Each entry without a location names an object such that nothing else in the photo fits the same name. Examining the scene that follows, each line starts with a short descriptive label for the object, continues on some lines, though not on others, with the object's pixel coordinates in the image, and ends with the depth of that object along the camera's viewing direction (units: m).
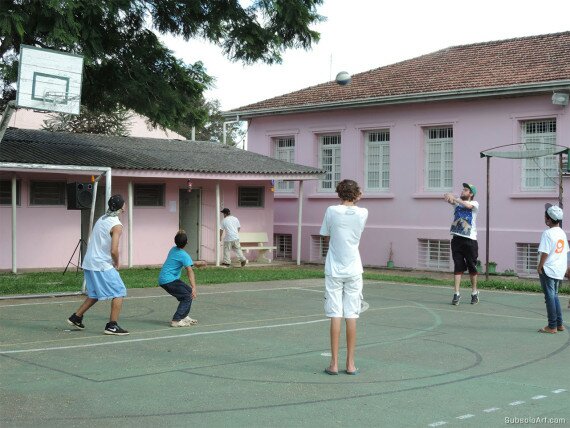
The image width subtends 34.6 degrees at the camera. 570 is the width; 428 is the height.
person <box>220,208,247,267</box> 26.27
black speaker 16.58
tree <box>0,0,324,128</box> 20.69
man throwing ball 15.30
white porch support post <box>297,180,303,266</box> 27.81
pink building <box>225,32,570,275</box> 23.78
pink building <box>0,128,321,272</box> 23.72
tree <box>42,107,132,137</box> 46.78
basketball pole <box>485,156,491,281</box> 19.90
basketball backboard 15.36
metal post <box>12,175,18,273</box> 22.28
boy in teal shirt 12.34
